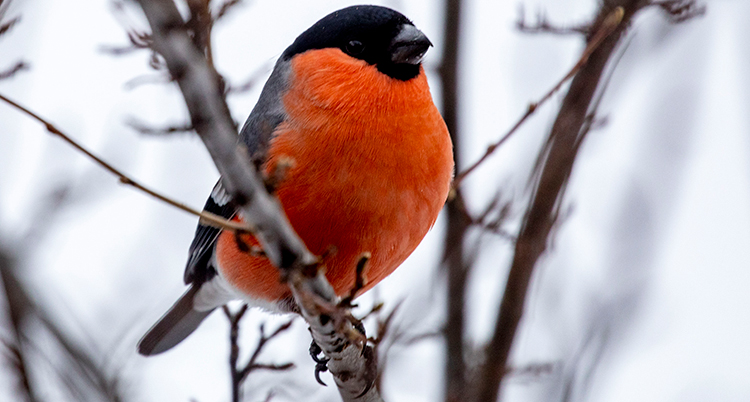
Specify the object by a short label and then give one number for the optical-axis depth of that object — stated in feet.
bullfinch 22.21
